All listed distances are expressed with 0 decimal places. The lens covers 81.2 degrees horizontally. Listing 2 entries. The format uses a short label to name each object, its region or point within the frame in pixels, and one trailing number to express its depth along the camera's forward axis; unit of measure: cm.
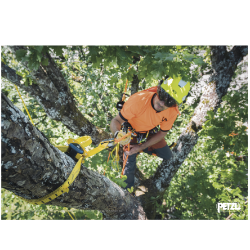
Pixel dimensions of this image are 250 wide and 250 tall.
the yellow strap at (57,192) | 117
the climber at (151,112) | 257
